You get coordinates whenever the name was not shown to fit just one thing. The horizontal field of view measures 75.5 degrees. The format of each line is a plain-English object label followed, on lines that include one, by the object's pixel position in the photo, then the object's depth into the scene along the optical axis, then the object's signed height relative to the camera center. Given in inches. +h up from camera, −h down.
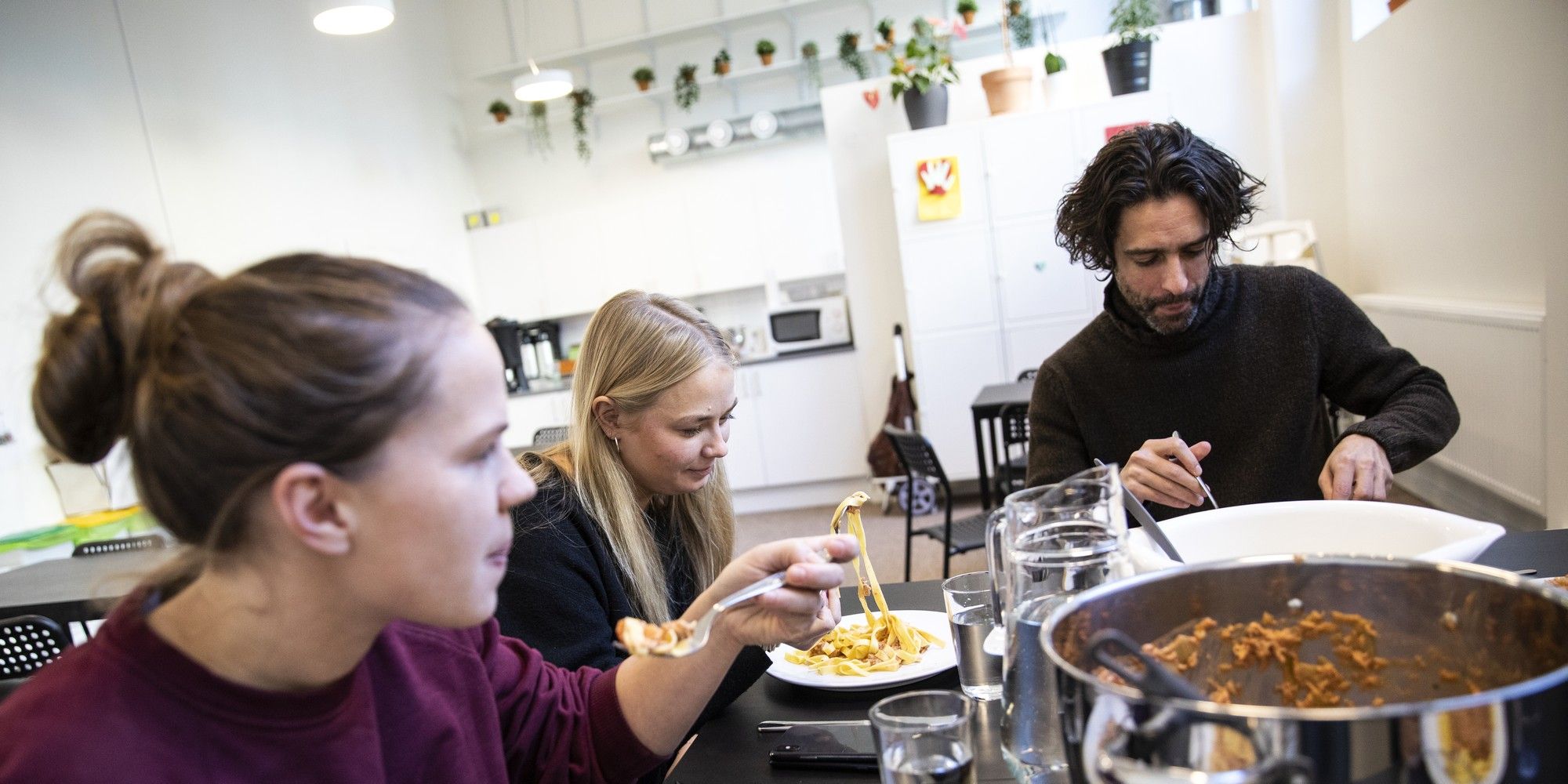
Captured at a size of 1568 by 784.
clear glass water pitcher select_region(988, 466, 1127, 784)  32.7 -11.4
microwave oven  246.1 -16.8
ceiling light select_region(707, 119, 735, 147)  265.4 +34.2
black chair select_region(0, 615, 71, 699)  94.8 -27.0
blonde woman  53.8 -12.3
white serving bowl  40.1 -14.3
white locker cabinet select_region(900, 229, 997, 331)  212.8 -9.6
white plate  46.3 -19.7
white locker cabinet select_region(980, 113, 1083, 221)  205.2 +12.3
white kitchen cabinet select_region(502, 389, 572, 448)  261.7 -30.6
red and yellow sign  209.6 +9.7
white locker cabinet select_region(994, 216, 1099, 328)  209.0 -10.8
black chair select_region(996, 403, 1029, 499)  145.7 -32.2
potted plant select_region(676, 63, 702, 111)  263.0 +47.3
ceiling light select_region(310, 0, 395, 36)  164.2 +49.4
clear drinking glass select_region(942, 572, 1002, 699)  41.9 -16.5
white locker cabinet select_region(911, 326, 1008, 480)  216.4 -31.4
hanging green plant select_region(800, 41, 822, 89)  254.1 +48.3
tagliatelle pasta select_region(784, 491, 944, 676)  48.6 -19.7
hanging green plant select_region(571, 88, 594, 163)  270.7 +46.0
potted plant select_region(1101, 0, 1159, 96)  198.5 +30.6
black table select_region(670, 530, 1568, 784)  39.2 -19.8
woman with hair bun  29.2 -5.0
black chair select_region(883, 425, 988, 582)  132.0 -34.5
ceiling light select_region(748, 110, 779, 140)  261.1 +34.3
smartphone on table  38.4 -19.2
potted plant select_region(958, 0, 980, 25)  229.0 +49.7
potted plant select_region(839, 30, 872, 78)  245.9 +47.0
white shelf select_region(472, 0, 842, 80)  258.8 +62.0
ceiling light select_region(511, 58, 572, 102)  216.5 +43.7
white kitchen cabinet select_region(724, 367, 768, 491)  250.7 -43.9
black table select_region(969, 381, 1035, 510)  150.6 -26.2
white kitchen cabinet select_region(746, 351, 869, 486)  245.6 -39.6
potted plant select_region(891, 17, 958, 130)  208.7 +32.0
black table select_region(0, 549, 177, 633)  98.9 -24.1
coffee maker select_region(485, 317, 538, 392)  261.7 -13.4
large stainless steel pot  19.3 -11.0
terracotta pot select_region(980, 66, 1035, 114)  206.8 +28.0
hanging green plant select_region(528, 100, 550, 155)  282.8 +45.8
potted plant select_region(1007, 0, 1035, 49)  222.5 +43.7
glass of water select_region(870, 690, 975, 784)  29.8 -14.9
